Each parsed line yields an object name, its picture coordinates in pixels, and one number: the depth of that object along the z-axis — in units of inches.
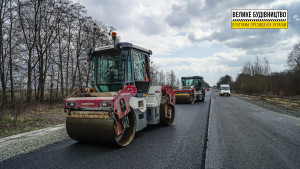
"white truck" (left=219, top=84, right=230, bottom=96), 1145.7
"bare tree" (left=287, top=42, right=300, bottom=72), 1169.5
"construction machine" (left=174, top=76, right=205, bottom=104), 594.2
